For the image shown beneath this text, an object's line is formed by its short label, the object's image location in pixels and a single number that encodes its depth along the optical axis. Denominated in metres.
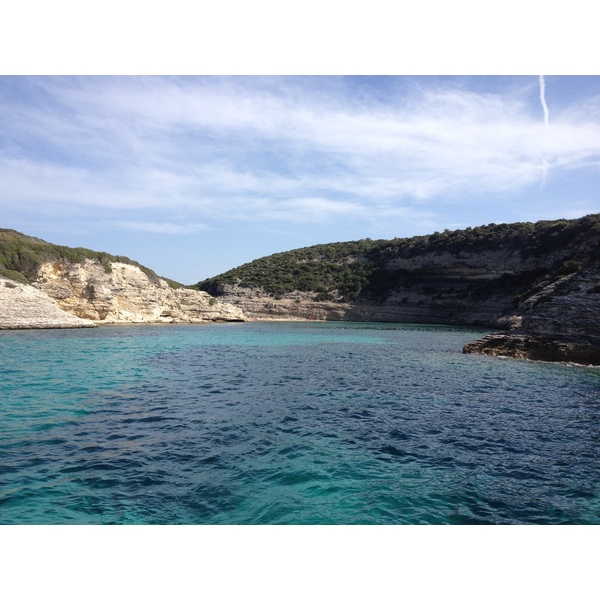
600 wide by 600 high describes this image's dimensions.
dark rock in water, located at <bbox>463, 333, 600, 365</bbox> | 19.30
